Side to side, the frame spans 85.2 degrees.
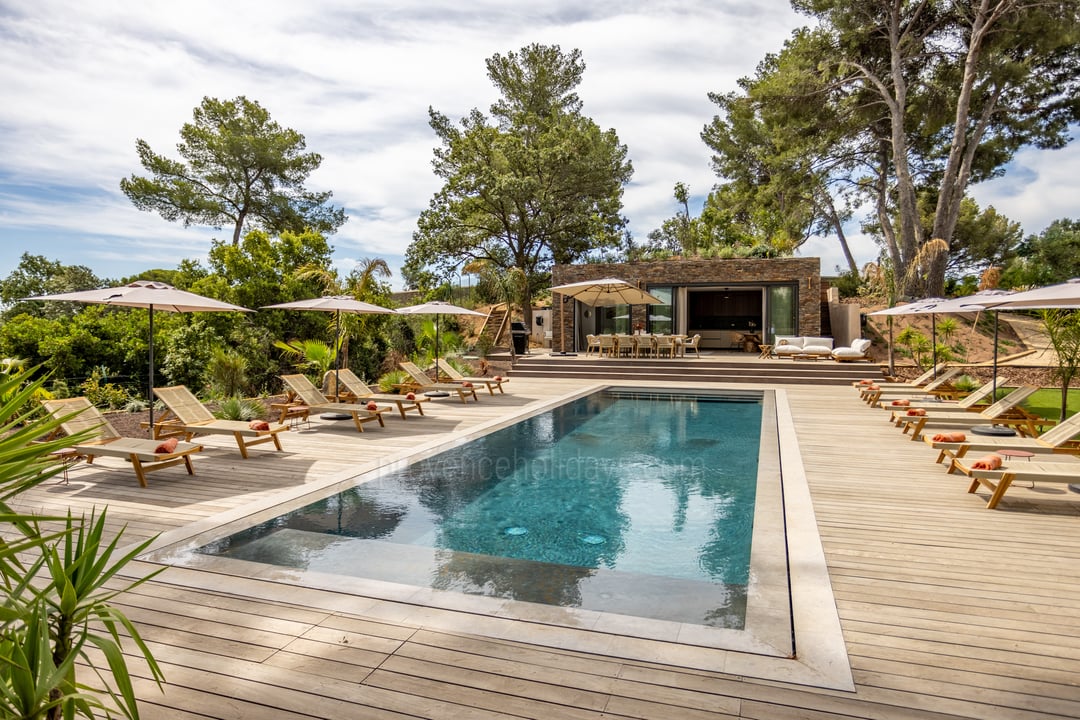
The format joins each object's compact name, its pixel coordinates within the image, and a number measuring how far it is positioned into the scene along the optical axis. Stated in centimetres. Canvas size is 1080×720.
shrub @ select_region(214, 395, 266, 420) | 857
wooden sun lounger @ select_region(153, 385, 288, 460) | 681
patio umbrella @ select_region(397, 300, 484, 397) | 1195
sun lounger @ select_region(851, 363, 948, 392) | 1159
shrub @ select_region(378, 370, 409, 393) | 1224
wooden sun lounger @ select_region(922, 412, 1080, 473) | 561
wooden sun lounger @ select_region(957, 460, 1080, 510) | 462
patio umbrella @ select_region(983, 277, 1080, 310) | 524
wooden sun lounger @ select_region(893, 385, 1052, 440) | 745
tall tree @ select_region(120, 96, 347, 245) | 2559
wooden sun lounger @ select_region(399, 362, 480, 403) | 1190
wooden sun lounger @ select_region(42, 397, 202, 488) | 555
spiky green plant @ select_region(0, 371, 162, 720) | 146
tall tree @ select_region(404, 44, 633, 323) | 2498
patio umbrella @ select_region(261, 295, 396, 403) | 932
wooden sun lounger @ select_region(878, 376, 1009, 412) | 862
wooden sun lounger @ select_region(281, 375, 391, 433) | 886
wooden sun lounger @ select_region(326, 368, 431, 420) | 976
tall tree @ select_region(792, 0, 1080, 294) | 1781
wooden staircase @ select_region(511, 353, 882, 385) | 1508
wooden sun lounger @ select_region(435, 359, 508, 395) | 1316
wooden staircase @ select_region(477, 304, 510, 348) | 2102
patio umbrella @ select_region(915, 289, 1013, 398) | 800
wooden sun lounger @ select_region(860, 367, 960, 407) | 1081
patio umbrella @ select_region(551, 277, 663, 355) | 1741
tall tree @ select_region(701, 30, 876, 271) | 2028
